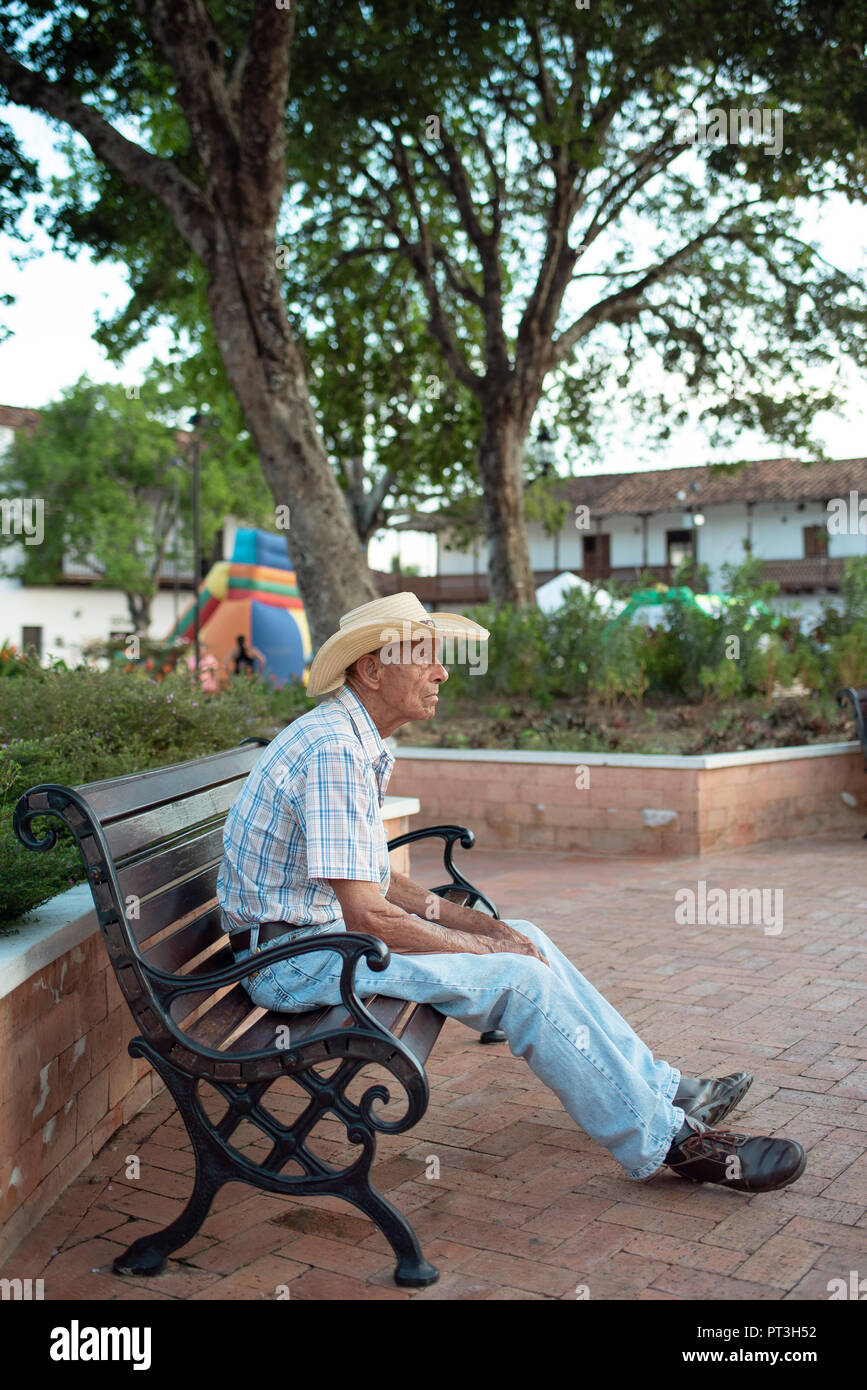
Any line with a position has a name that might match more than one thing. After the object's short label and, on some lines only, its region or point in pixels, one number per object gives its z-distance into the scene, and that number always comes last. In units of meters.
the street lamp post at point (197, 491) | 24.77
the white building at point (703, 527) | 46.31
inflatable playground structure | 24.16
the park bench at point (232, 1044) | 2.94
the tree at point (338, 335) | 14.21
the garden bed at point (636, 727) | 9.98
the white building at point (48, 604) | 44.97
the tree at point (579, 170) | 12.46
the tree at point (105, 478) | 42.84
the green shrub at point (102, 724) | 5.21
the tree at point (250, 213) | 9.98
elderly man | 3.27
